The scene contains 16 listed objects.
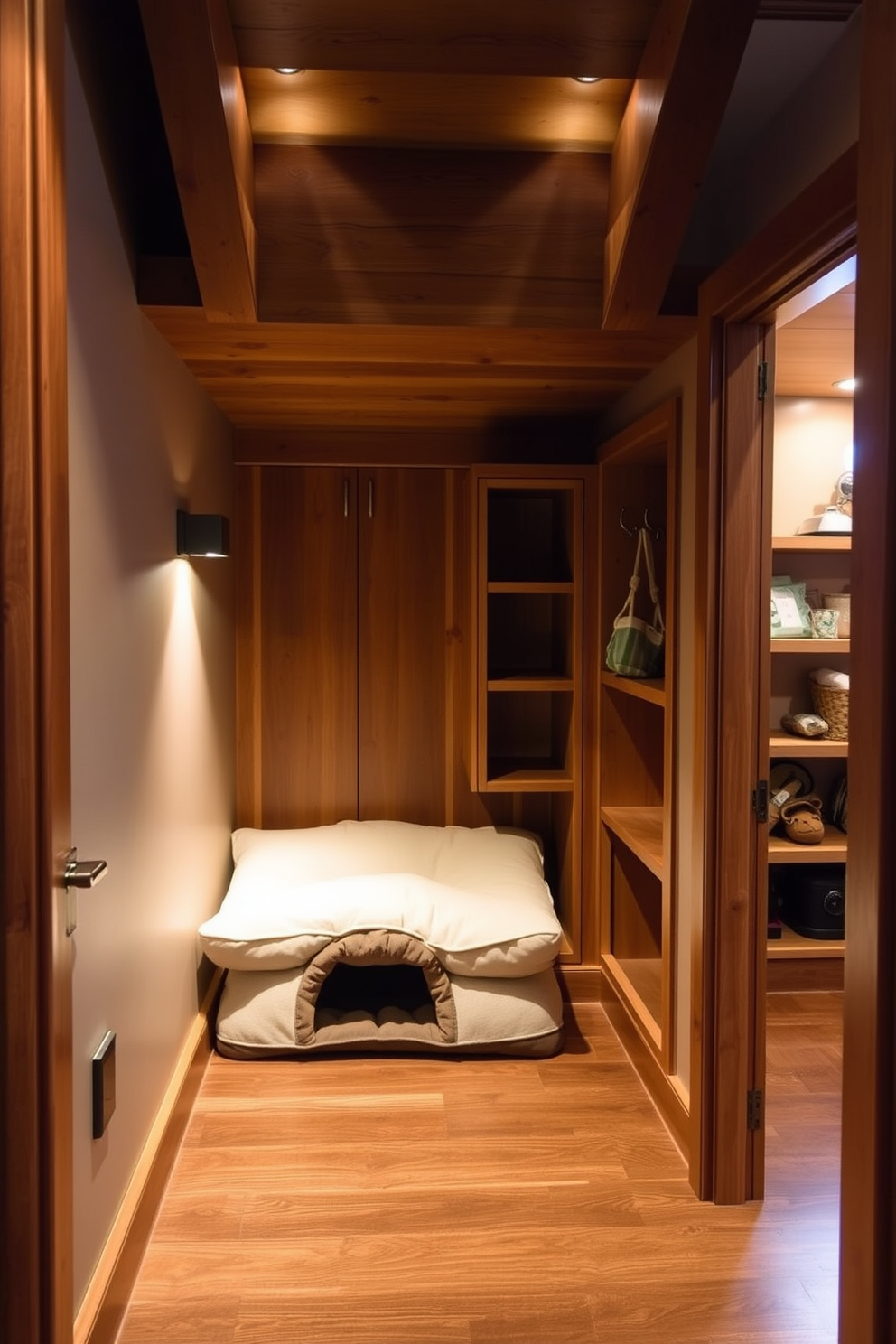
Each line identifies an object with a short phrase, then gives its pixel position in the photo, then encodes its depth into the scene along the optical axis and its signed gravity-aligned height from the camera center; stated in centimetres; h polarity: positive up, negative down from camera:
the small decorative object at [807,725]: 352 -35
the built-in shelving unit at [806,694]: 340 -24
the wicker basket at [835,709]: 353 -28
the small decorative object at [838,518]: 354 +46
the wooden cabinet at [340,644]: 369 -4
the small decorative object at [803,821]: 345 -70
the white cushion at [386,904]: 283 -87
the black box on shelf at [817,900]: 358 -104
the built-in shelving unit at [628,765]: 317 -47
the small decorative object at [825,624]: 355 +4
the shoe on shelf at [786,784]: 357 -59
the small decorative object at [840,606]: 360 +12
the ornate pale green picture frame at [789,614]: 352 +8
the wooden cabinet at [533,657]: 331 -9
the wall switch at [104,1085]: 177 -88
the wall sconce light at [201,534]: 258 +28
